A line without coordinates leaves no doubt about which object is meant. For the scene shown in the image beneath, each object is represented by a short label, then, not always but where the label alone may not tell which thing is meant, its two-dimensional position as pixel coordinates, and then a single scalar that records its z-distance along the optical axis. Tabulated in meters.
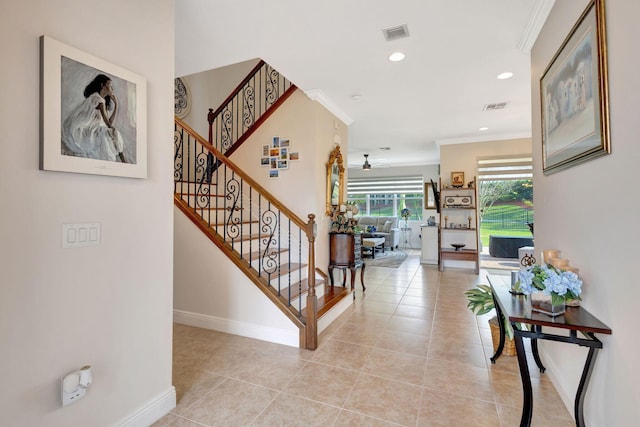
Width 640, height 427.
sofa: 9.54
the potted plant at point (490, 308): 2.57
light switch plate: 1.36
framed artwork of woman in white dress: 1.28
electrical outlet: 1.34
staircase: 2.83
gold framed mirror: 4.27
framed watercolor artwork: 1.38
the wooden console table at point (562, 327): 1.42
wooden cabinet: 4.12
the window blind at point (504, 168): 5.97
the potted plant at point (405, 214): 10.12
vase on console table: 1.53
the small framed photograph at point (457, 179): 6.24
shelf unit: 6.24
